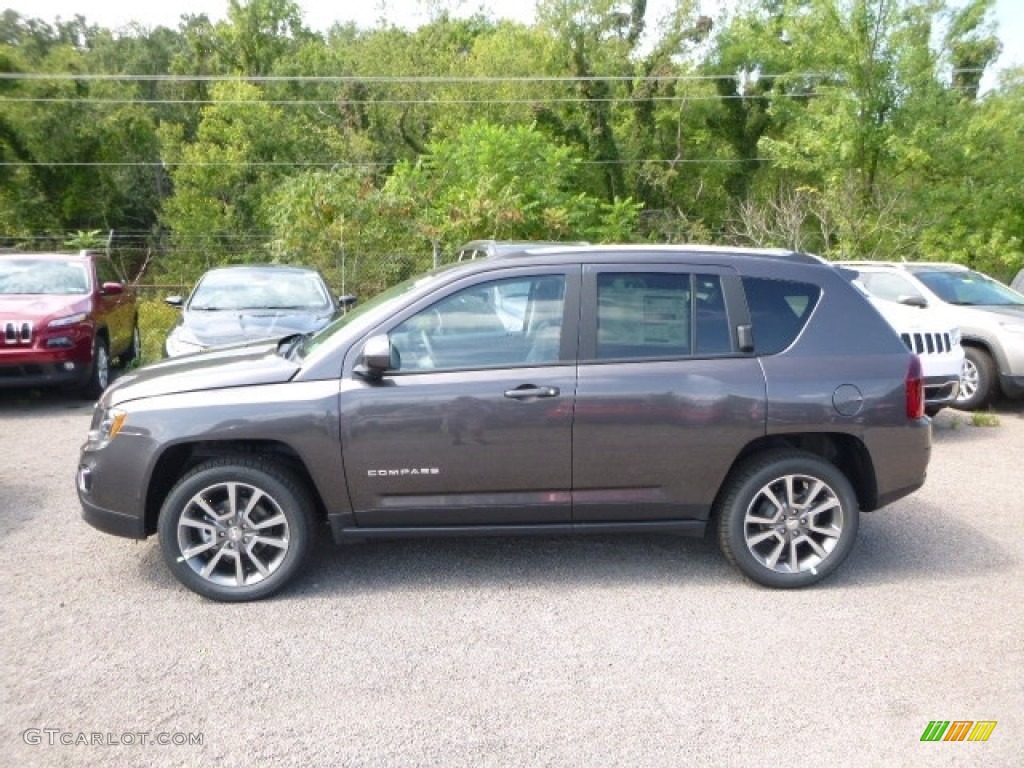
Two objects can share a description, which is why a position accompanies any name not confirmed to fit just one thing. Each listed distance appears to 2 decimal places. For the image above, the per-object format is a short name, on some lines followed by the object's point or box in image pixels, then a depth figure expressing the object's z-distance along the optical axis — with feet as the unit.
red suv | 29.40
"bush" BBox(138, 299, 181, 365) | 44.48
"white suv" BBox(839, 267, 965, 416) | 27.02
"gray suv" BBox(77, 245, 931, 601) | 14.23
